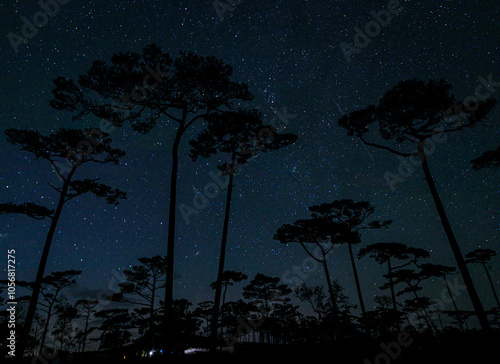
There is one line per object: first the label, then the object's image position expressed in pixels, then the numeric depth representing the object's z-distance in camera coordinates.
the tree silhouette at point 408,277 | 28.67
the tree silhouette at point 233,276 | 28.20
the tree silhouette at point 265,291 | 33.47
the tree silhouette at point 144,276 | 25.48
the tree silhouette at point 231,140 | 14.43
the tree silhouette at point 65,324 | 37.25
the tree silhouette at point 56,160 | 14.23
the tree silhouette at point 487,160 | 12.38
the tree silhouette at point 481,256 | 32.45
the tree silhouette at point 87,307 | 38.69
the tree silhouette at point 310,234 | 22.09
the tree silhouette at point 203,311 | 41.03
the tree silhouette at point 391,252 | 24.52
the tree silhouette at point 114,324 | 35.56
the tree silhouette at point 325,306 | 36.63
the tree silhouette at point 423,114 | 12.77
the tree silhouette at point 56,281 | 26.20
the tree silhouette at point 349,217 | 22.74
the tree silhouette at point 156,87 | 12.16
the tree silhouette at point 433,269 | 28.48
